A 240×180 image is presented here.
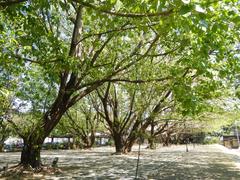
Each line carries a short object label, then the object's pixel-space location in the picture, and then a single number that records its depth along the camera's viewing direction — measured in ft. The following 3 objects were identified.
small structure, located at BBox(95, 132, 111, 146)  121.30
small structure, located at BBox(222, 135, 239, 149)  77.88
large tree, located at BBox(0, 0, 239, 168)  10.25
